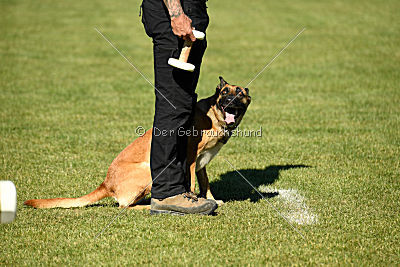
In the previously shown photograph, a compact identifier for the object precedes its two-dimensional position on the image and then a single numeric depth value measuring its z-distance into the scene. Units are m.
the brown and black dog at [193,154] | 10.71
